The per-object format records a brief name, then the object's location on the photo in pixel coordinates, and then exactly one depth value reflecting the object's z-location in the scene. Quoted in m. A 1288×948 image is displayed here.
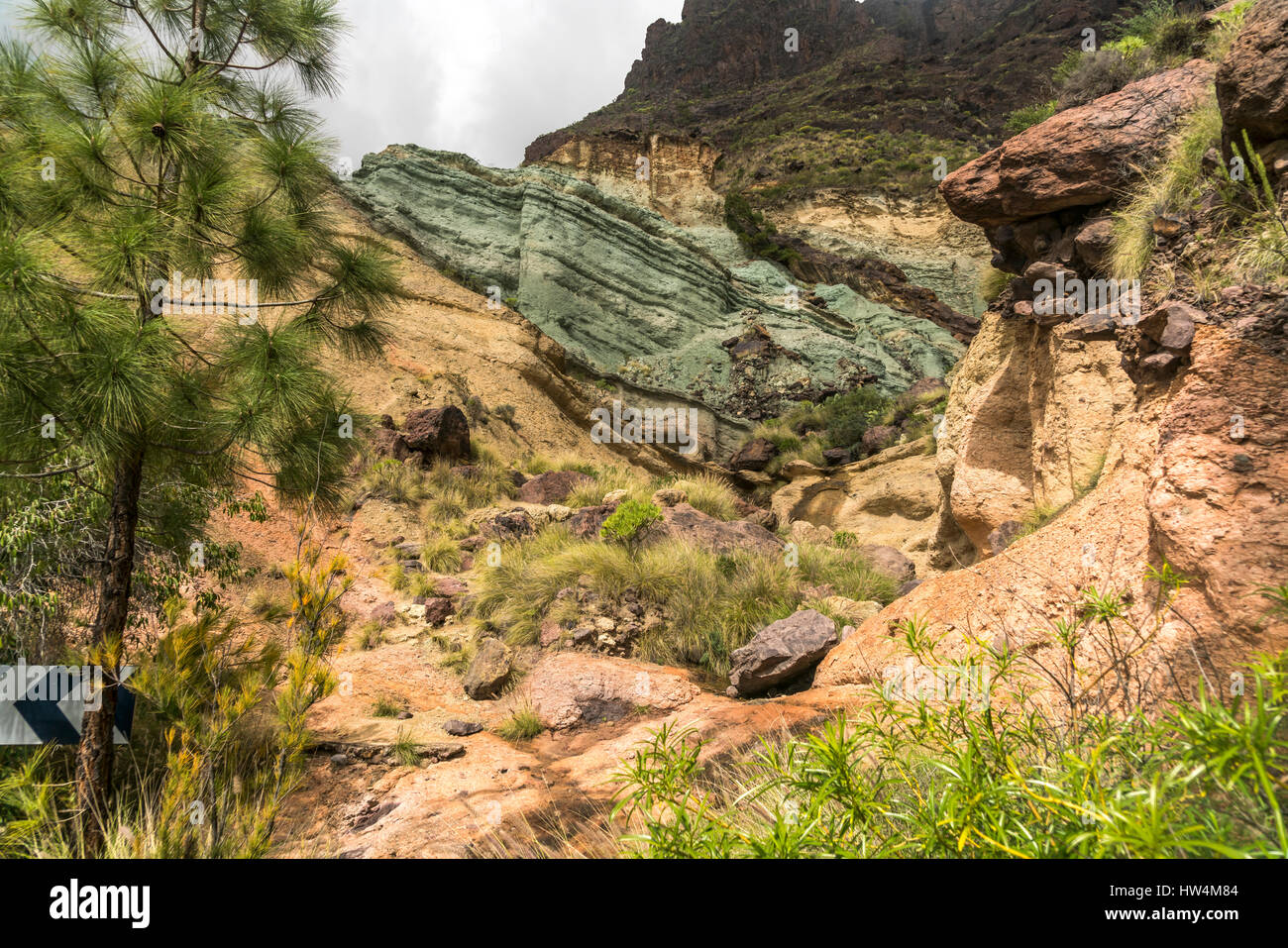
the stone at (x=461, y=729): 5.00
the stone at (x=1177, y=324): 3.11
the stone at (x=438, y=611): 7.68
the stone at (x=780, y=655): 5.26
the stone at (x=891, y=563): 8.94
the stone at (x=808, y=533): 11.59
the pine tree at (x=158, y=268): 2.83
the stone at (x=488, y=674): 5.98
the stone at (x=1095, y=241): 5.54
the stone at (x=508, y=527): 9.84
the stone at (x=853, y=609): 6.23
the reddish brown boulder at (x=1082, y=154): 5.48
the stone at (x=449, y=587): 8.41
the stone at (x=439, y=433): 12.21
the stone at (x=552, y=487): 11.84
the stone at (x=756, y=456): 17.78
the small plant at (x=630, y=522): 7.88
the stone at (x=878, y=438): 16.36
